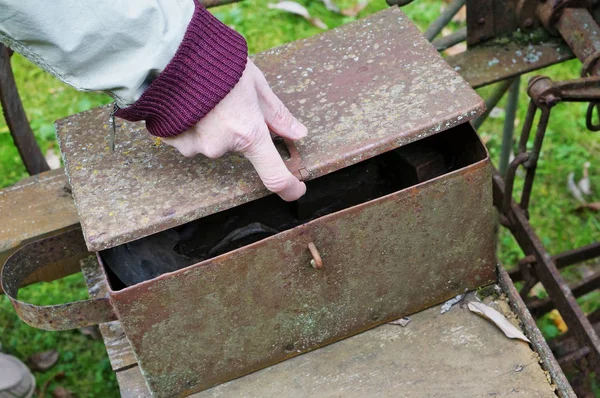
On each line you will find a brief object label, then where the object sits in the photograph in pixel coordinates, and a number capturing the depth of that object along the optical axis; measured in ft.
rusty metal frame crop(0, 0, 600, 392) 6.22
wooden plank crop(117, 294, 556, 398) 5.33
